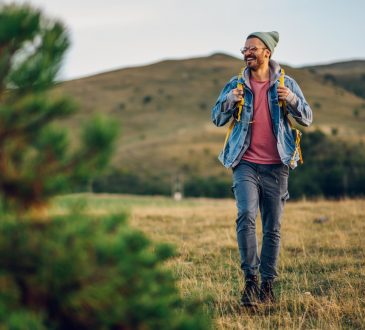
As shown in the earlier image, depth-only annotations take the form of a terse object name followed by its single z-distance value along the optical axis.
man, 6.02
